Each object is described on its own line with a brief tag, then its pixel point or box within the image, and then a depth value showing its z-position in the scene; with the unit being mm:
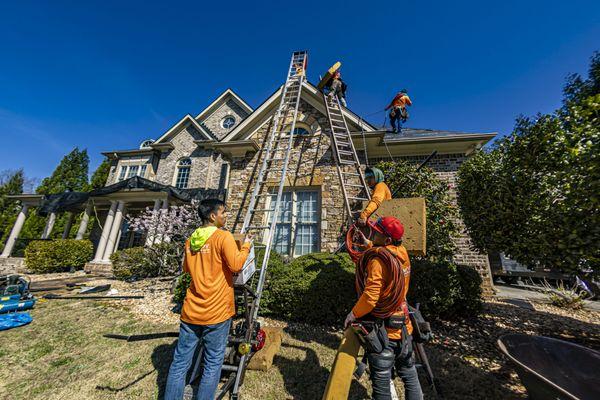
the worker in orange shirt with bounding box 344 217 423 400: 2000
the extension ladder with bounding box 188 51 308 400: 2627
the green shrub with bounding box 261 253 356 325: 4398
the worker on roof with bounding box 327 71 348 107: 8164
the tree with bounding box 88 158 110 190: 22666
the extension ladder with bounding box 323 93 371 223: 6921
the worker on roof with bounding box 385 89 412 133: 9133
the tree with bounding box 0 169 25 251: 21653
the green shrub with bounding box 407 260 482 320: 4602
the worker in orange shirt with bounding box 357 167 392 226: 3521
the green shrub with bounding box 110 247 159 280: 9086
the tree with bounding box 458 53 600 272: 2977
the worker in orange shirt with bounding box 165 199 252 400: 2191
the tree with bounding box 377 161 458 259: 5863
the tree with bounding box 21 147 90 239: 22844
